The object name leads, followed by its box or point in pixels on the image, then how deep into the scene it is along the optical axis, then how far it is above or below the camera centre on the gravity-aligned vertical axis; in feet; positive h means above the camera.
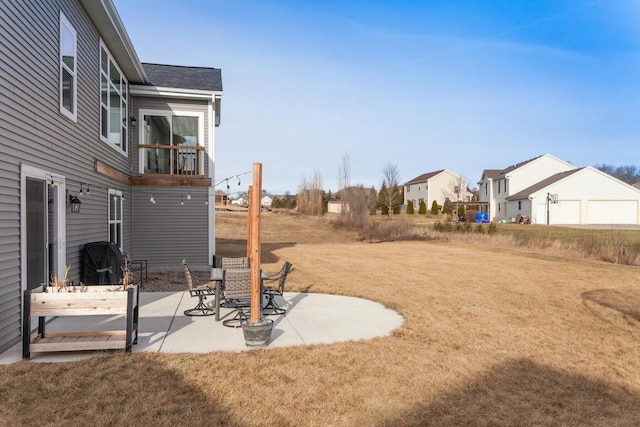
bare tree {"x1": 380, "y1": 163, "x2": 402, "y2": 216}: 140.05 +10.29
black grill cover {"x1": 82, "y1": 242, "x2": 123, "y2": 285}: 25.90 -3.10
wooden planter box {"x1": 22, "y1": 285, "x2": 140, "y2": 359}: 15.17 -3.46
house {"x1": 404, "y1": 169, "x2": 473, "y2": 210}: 172.94 +10.75
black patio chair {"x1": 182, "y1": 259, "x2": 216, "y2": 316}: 22.89 -5.18
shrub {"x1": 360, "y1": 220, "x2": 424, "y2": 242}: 86.48 -3.85
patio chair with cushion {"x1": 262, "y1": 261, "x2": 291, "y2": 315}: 24.07 -4.98
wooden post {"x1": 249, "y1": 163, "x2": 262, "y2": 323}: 17.79 -1.62
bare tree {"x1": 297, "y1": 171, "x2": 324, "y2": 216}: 138.21 +5.75
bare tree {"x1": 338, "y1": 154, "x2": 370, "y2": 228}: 100.53 +2.42
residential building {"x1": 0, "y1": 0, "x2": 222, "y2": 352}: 17.34 +4.28
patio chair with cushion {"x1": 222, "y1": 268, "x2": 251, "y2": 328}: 21.35 -3.64
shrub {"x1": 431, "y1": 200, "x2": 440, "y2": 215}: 154.93 +1.51
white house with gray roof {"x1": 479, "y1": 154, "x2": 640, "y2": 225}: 118.73 +3.53
